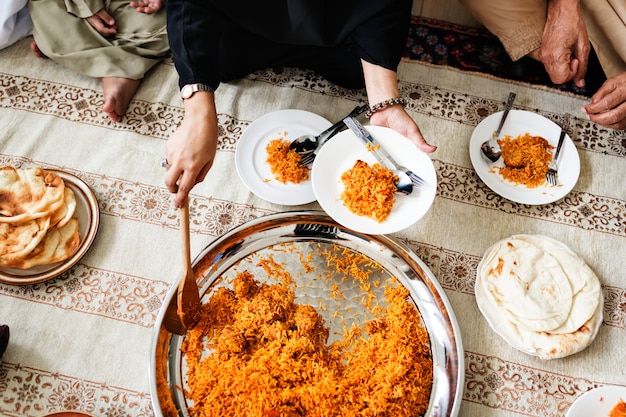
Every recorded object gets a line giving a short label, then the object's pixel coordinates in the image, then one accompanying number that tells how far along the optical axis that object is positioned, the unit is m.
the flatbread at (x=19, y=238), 1.59
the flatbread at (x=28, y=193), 1.64
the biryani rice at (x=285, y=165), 1.80
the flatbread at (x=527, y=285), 1.59
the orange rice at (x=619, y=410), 1.50
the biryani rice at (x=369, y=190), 1.57
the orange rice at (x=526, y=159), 1.84
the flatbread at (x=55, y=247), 1.63
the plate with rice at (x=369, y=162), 1.58
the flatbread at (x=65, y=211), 1.69
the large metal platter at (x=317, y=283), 1.46
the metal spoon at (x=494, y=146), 1.87
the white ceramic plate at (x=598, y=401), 1.50
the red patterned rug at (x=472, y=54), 2.24
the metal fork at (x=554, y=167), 1.85
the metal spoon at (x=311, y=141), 1.84
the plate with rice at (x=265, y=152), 1.80
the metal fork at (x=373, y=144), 1.65
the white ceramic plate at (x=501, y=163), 1.84
